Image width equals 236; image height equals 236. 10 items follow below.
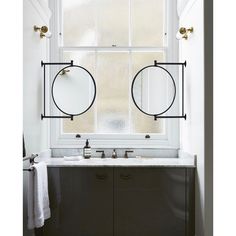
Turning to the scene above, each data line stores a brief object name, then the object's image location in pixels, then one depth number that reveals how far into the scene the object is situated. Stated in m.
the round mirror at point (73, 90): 3.11
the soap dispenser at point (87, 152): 3.04
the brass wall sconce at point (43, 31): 2.76
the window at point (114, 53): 3.26
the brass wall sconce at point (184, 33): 2.73
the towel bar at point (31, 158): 2.17
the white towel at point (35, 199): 2.23
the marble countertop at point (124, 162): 2.62
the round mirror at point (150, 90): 3.12
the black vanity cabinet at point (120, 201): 2.62
